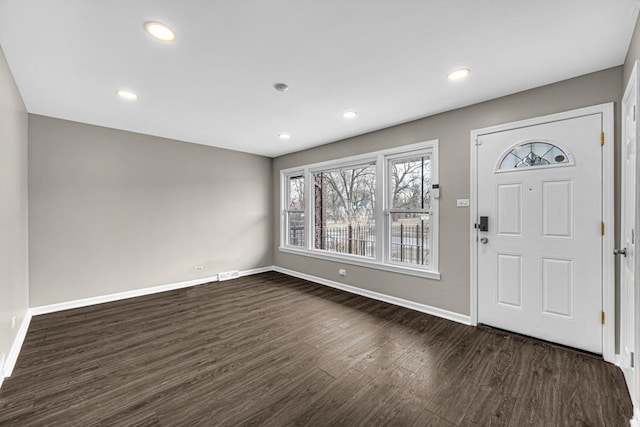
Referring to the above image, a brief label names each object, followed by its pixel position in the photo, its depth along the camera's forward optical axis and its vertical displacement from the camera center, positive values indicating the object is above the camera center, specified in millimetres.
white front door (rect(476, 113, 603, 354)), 2387 -170
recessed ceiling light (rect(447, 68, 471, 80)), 2332 +1242
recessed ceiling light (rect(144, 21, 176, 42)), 1759 +1239
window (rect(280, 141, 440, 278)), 3576 +57
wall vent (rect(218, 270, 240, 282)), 4984 -1162
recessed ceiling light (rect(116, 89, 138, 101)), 2738 +1252
